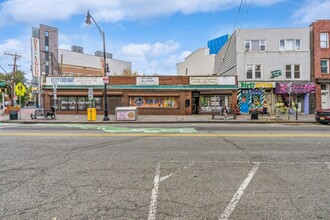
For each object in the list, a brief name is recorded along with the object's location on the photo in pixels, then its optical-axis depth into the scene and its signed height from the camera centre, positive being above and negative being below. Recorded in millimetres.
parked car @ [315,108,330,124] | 18417 -882
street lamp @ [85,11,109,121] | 20047 +6762
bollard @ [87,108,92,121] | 21836 -577
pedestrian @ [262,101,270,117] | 24719 -598
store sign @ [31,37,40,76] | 29875 +6194
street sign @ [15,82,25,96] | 23109 +1792
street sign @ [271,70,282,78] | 27975 +3564
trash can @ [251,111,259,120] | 21438 -935
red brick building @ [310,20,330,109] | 28328 +5670
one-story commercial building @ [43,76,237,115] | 28438 +1510
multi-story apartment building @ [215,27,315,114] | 28688 +4651
